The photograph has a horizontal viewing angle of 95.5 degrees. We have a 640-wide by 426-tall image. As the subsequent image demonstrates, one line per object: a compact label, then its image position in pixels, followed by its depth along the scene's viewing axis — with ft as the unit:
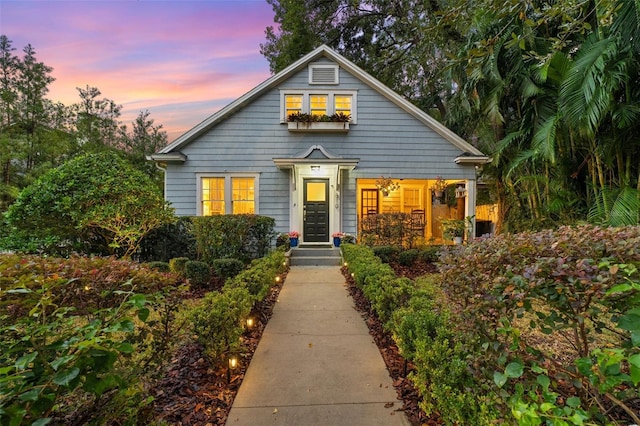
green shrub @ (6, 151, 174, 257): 18.56
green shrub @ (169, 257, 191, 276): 19.92
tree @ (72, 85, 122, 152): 53.72
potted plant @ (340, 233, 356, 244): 29.07
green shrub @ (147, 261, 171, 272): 20.09
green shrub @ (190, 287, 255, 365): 8.78
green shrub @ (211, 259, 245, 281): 19.49
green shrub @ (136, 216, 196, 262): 25.30
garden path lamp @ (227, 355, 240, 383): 8.83
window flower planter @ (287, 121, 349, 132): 29.94
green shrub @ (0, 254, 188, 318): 6.94
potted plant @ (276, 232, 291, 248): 28.76
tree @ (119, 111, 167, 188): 63.21
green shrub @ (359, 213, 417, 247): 27.25
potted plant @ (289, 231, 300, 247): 29.19
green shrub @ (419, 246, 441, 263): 25.74
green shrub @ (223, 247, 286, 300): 13.41
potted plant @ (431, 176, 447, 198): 31.32
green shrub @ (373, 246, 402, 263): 24.82
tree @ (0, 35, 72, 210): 42.83
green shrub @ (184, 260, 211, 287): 18.93
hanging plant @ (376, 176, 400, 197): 30.78
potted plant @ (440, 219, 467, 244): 29.76
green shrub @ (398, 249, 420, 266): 24.73
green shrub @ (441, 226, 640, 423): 4.12
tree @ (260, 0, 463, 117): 43.45
